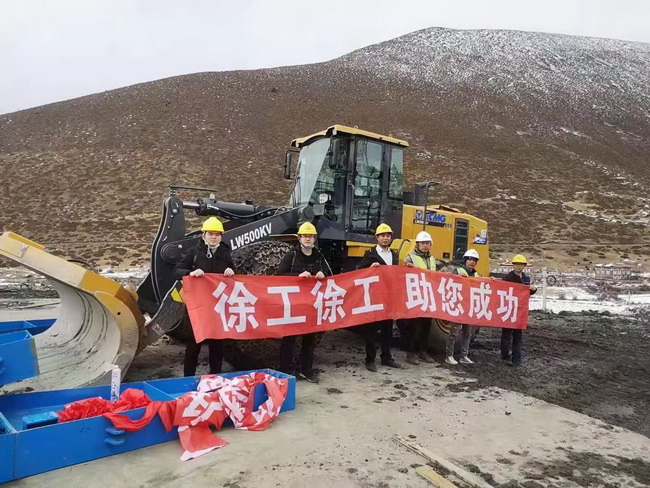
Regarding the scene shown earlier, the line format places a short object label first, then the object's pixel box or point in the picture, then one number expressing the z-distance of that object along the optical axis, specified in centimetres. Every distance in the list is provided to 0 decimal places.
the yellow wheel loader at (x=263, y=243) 520
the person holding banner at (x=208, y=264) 561
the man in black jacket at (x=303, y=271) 610
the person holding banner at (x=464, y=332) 741
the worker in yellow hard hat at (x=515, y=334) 758
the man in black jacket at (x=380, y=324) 683
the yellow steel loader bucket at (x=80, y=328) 489
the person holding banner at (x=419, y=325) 727
